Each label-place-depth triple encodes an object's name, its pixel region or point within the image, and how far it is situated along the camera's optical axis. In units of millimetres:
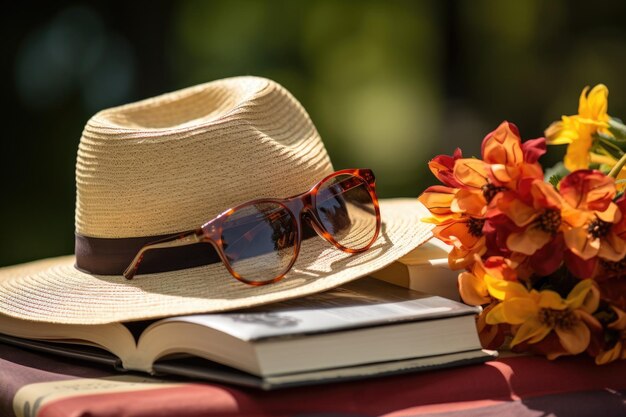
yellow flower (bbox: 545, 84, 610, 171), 1649
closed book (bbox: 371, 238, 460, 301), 1623
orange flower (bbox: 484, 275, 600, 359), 1525
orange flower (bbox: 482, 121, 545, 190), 1528
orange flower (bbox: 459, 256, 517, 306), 1542
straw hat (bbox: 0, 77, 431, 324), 1587
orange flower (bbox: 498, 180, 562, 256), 1516
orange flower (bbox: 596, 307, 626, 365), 1529
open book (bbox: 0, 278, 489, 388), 1490
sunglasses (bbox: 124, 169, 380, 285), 1588
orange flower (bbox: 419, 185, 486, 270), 1564
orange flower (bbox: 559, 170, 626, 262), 1515
